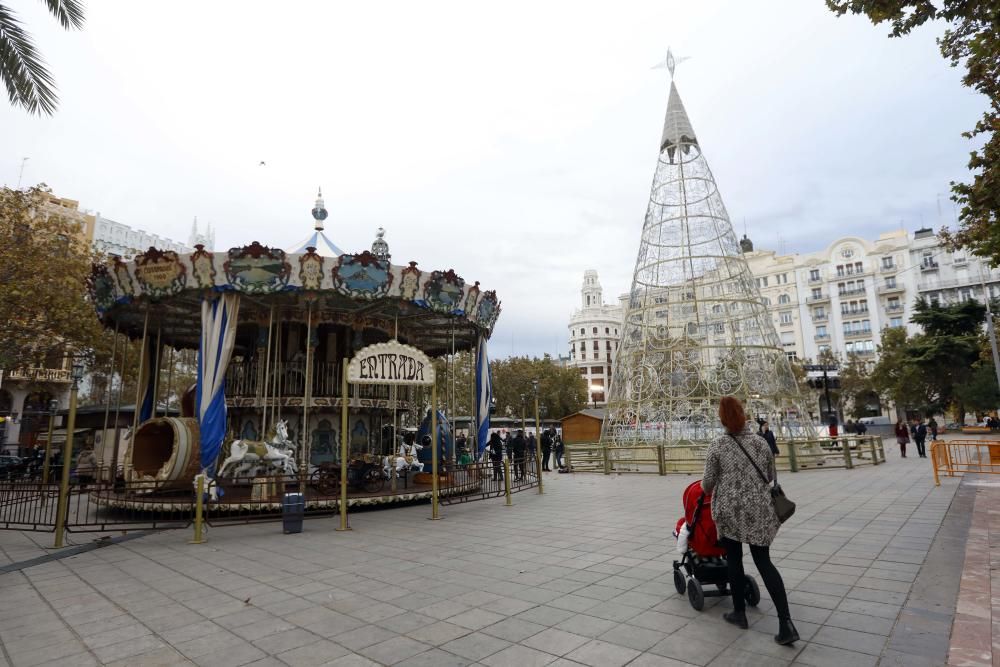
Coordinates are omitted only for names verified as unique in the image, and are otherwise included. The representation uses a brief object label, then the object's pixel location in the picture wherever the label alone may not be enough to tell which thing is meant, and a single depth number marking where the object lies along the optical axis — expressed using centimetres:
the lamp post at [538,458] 1319
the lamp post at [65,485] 757
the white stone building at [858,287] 5462
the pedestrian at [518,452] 1593
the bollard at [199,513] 831
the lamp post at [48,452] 1057
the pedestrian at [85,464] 1636
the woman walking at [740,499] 394
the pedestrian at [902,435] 2051
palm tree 886
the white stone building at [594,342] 9281
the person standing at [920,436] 2020
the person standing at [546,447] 2231
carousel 1103
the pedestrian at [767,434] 1534
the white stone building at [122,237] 5650
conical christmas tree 1952
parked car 1917
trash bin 898
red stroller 461
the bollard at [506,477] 1153
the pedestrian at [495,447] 1963
